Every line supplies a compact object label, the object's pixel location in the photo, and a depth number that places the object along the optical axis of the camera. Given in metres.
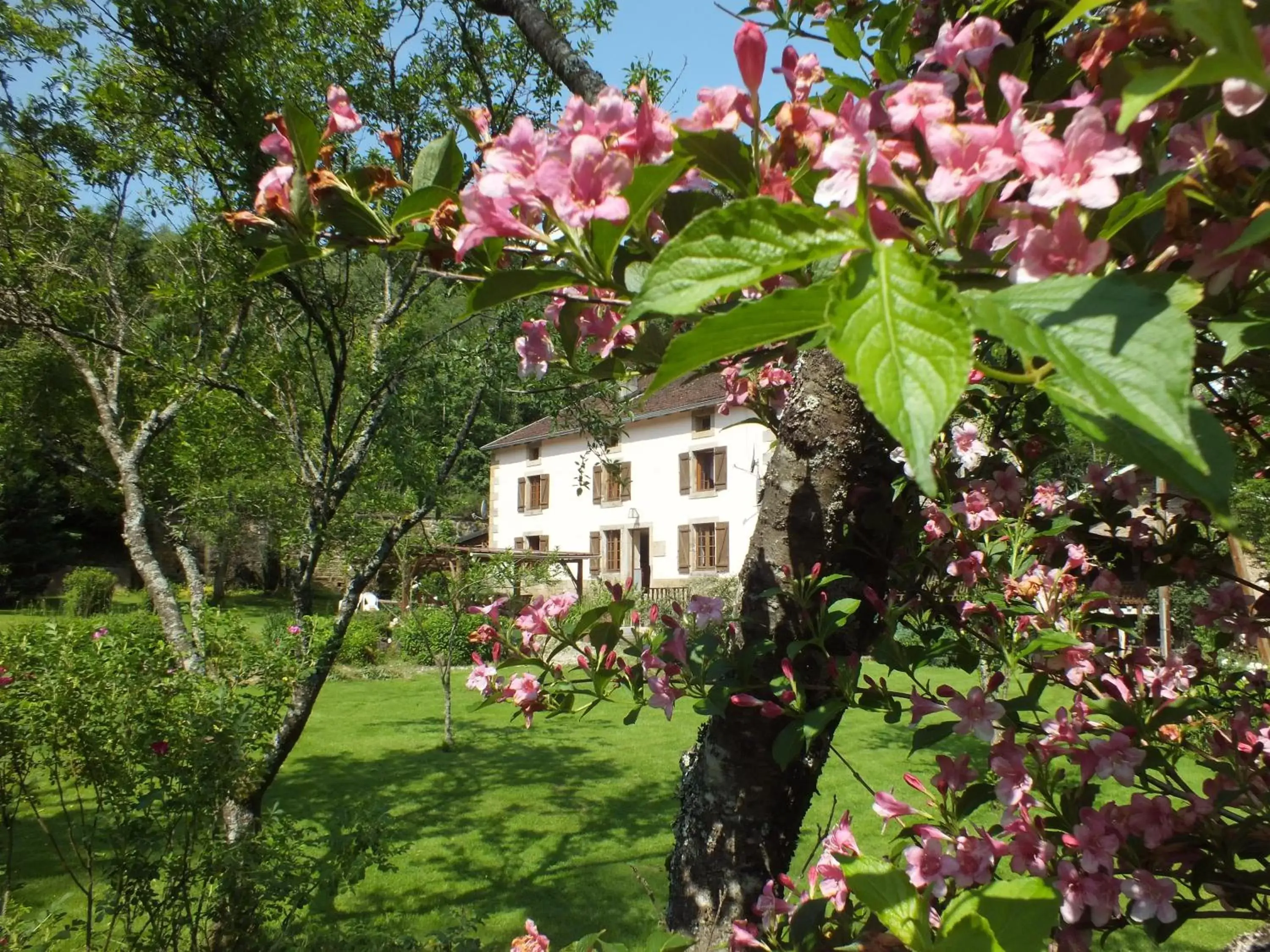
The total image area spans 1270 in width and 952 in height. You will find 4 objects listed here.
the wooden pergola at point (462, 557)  12.61
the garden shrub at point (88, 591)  21.05
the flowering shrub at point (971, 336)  0.43
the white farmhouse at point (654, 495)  21.12
